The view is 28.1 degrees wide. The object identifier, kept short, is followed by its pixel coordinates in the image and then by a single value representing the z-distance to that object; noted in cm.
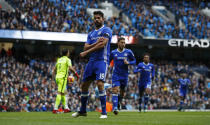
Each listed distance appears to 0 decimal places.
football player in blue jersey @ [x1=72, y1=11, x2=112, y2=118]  1036
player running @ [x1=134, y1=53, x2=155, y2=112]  1958
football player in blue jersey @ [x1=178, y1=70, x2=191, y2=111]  2602
